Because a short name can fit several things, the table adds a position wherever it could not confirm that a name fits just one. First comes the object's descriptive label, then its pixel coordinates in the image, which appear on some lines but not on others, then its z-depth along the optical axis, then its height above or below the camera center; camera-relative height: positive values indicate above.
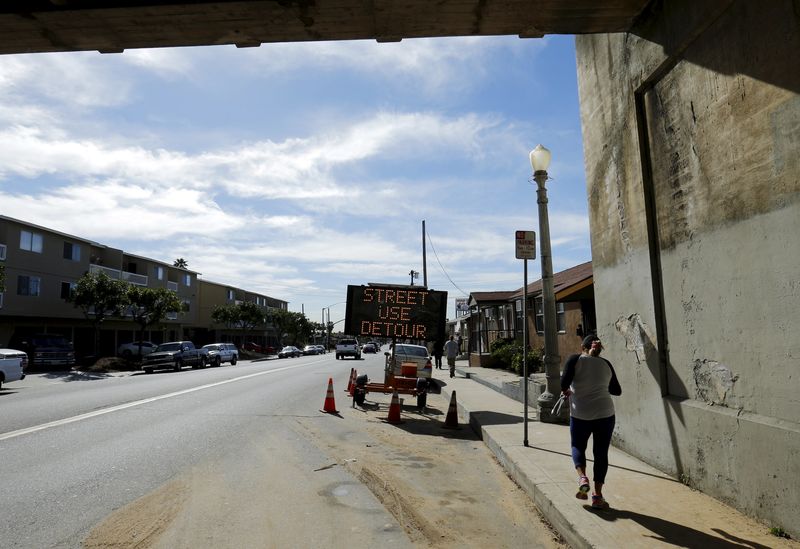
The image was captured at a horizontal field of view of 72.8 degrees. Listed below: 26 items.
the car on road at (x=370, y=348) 78.97 -1.04
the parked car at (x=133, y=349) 37.66 -0.31
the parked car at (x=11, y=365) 17.80 -0.62
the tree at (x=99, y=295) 31.59 +2.92
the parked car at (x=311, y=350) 71.19 -1.07
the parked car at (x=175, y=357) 29.95 -0.75
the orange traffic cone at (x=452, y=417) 10.87 -1.55
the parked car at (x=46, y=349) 28.44 -0.15
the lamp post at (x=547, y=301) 10.03 +0.69
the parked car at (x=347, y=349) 50.08 -0.71
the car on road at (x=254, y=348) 63.47 -0.61
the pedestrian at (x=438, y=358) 28.92 -1.00
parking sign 8.23 +1.44
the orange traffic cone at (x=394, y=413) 11.30 -1.51
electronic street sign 12.82 +0.69
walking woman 5.31 -0.64
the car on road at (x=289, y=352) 56.59 -1.05
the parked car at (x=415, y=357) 18.12 -0.60
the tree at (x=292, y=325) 76.28 +2.60
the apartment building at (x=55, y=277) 33.78 +4.86
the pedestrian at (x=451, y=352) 23.11 -0.53
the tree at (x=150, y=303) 34.72 +2.67
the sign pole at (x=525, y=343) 7.64 -0.07
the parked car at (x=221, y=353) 38.23 -0.73
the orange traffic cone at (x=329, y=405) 12.37 -1.45
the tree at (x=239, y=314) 58.62 +3.12
